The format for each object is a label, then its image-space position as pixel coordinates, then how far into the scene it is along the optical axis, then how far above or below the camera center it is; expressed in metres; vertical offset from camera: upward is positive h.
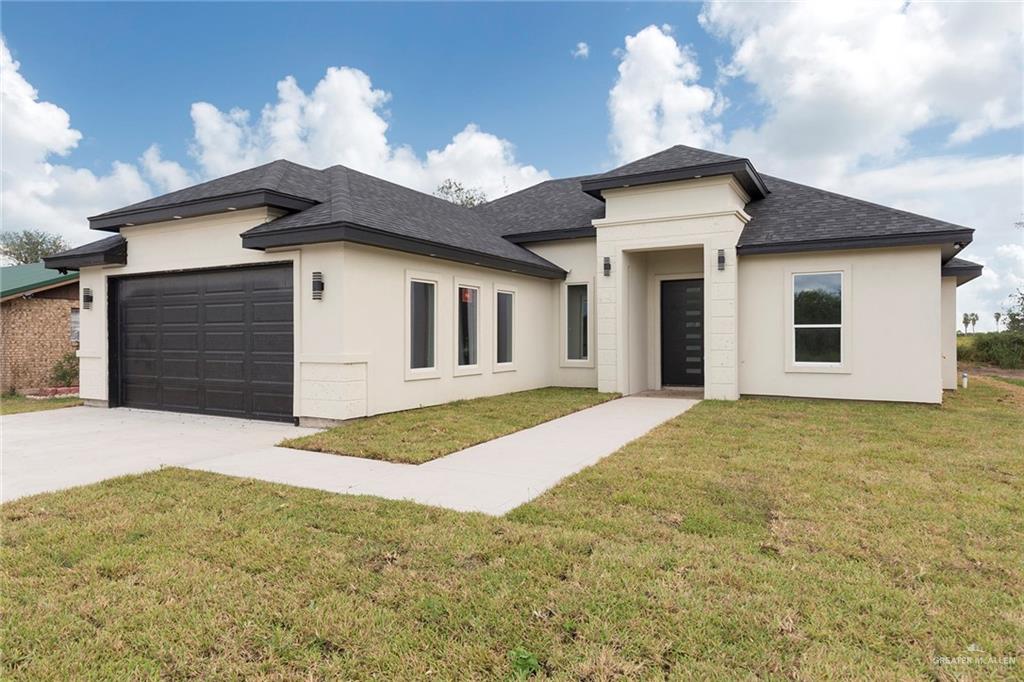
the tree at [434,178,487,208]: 37.53 +10.05
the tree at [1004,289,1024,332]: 24.12 +1.20
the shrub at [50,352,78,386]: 14.61 -0.71
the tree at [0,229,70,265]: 36.38 +6.39
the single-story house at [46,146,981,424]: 8.73 +0.90
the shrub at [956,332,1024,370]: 22.23 -0.38
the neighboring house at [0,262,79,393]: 13.90 +0.50
